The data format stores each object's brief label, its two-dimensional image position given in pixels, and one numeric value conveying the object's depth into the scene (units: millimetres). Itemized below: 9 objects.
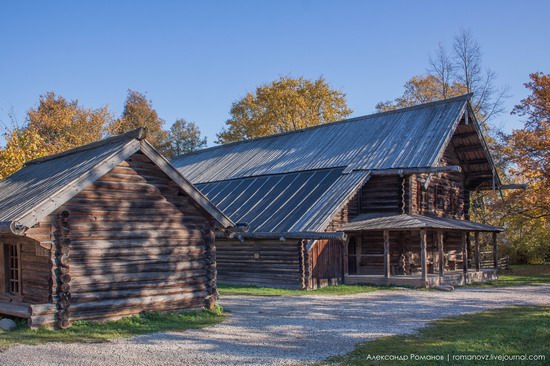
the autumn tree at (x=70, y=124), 49000
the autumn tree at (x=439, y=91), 46406
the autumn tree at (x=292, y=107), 53938
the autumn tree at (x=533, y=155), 30188
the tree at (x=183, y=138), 68000
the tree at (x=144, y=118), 63219
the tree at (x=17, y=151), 29731
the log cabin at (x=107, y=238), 13422
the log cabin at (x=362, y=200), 24891
